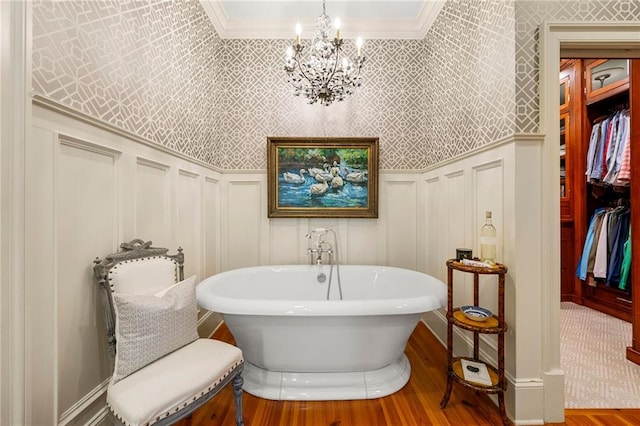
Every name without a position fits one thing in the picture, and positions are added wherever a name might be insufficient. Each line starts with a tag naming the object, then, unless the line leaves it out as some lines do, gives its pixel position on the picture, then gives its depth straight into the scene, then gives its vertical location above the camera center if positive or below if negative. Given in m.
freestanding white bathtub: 1.45 -0.79
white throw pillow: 1.10 -0.51
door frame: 1.46 +0.31
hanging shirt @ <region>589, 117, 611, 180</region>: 2.74 +0.63
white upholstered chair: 1.00 -0.62
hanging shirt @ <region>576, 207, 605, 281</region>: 2.88 -0.37
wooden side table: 1.41 -0.63
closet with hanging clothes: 2.62 +0.30
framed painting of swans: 2.64 +0.37
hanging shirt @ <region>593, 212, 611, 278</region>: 2.73 -0.42
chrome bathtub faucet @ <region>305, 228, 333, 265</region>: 2.60 -0.33
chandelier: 1.84 +1.07
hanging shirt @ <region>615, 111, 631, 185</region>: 2.45 +0.46
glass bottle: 1.60 -0.18
